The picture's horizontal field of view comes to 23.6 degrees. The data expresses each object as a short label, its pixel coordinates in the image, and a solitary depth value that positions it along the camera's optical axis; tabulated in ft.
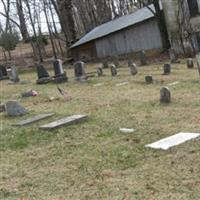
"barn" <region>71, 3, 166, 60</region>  99.91
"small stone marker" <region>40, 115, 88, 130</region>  29.66
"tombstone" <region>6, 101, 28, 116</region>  38.52
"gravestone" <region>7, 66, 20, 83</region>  74.84
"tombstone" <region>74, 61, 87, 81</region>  61.41
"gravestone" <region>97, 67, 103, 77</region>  63.16
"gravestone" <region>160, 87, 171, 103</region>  34.30
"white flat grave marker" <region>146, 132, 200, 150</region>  21.71
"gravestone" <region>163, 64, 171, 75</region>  54.40
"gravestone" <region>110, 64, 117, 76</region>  60.75
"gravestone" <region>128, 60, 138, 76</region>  58.70
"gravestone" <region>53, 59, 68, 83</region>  61.41
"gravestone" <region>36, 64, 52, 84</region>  63.87
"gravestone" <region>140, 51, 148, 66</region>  76.18
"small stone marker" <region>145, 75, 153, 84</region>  47.70
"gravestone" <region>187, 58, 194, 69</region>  58.26
